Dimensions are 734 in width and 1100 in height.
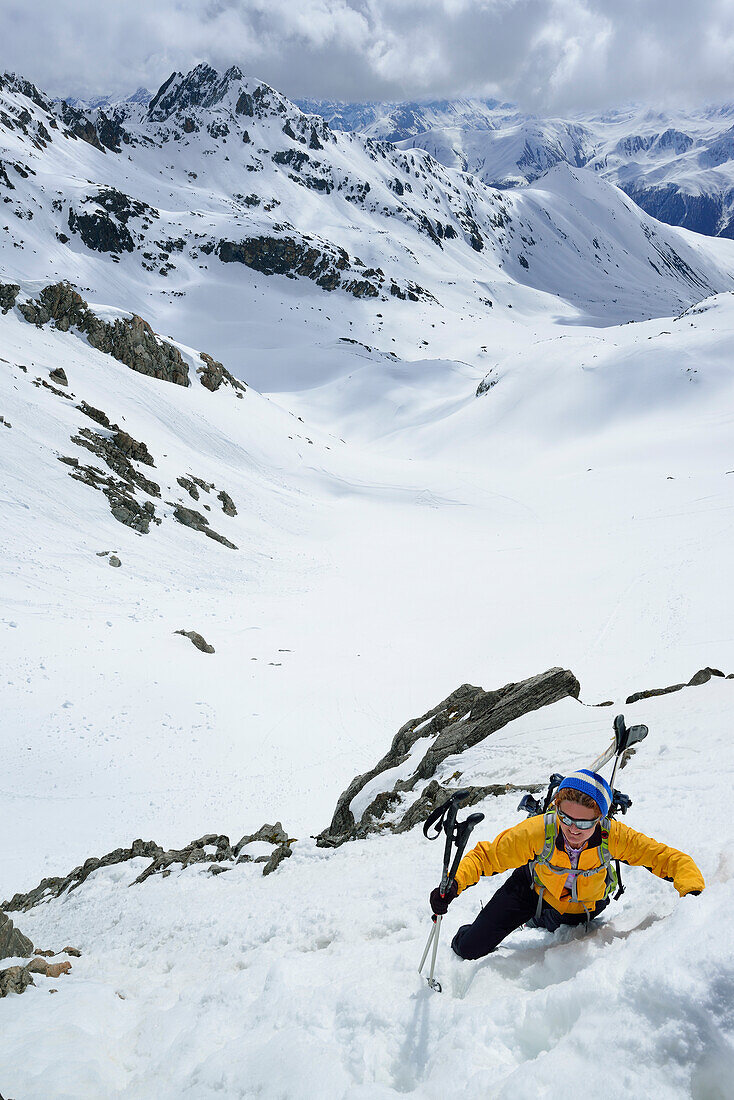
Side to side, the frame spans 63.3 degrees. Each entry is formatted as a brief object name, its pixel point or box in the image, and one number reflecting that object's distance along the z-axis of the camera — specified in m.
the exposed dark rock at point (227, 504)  32.67
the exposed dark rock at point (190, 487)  31.52
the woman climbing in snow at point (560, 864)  3.84
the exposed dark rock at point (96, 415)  31.23
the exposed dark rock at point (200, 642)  19.07
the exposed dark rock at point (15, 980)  5.53
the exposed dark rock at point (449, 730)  9.48
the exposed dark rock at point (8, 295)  37.59
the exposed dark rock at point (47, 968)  6.16
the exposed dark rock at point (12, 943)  6.60
